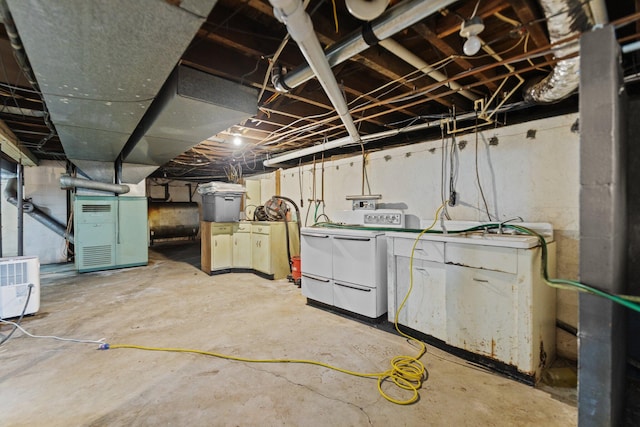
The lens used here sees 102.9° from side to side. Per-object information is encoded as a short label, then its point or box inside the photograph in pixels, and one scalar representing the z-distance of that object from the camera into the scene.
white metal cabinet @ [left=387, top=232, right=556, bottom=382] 1.71
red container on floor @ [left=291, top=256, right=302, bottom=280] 3.90
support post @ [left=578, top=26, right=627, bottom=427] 0.92
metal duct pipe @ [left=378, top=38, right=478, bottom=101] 1.64
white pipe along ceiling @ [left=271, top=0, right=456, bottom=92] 1.20
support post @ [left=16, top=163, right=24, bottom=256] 3.43
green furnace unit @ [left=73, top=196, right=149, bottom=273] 4.58
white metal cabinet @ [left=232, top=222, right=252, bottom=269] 4.63
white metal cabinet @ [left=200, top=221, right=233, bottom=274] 4.53
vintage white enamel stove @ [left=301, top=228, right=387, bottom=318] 2.53
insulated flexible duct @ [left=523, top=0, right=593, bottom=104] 1.16
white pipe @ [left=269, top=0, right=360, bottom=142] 1.13
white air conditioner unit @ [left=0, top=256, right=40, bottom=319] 2.61
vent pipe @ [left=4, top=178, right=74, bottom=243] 5.04
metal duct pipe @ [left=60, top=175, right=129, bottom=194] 4.68
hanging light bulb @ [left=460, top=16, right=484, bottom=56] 1.29
